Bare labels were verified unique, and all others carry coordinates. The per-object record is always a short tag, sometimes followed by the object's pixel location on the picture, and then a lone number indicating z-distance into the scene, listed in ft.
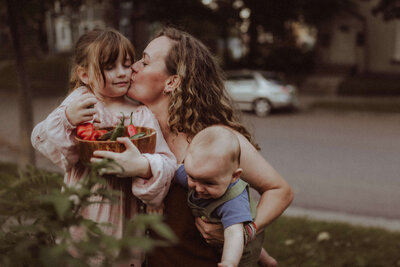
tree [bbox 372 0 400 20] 51.74
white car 46.78
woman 6.36
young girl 5.52
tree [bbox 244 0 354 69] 57.57
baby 5.24
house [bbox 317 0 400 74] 71.46
